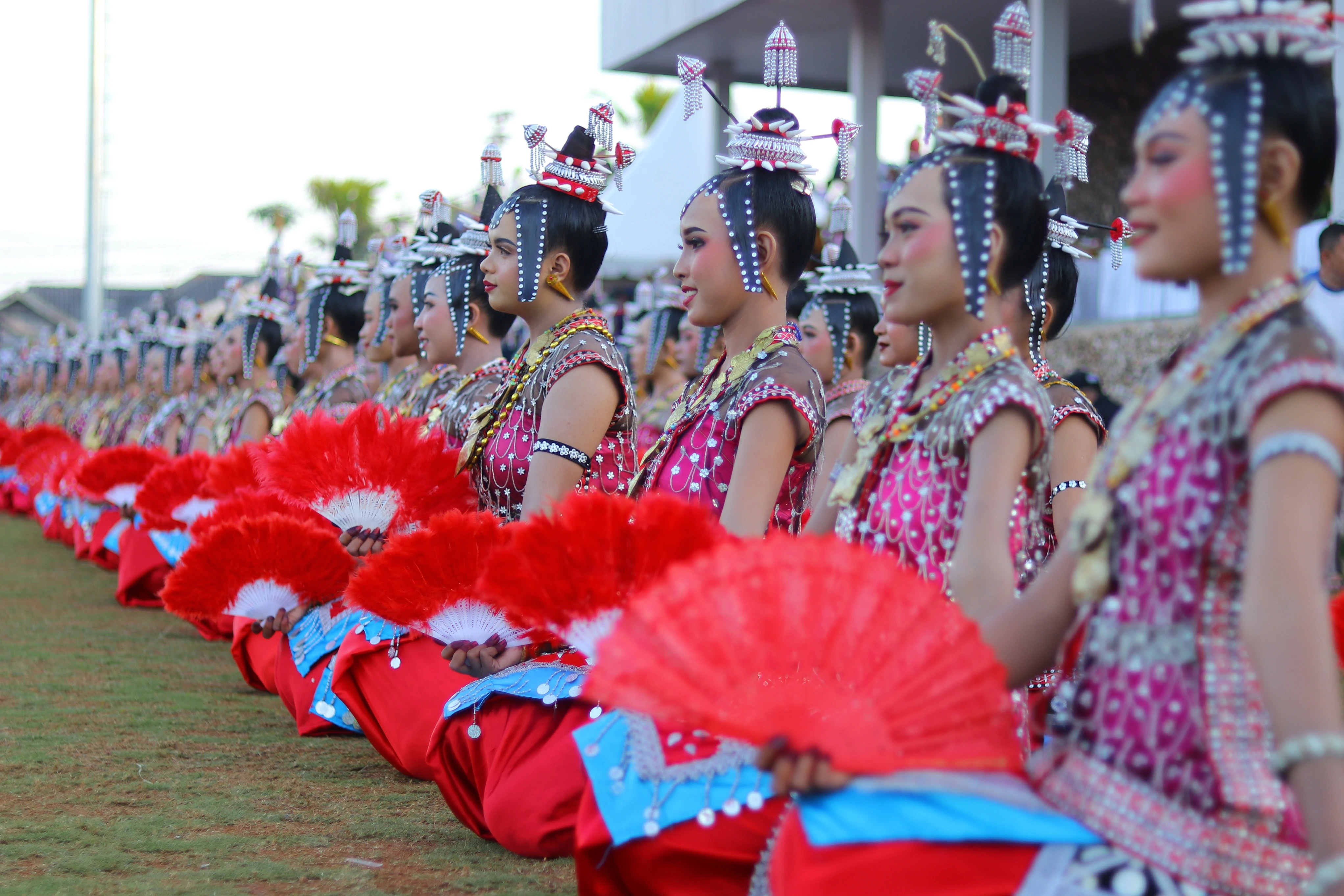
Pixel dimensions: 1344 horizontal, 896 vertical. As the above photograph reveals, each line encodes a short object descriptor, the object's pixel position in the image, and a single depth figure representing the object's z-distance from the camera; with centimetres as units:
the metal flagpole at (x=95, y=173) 2081
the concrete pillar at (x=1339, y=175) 890
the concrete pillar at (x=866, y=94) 1291
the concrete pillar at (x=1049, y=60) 1134
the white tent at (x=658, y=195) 1761
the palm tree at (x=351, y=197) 2958
